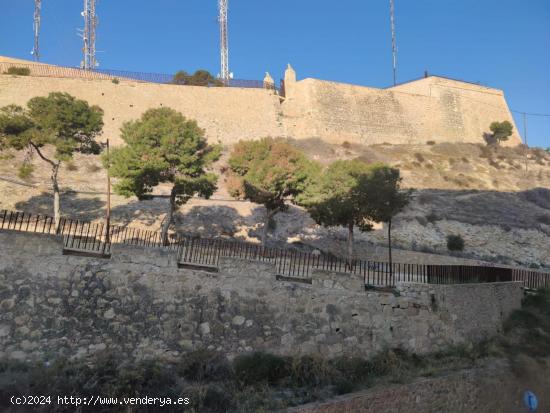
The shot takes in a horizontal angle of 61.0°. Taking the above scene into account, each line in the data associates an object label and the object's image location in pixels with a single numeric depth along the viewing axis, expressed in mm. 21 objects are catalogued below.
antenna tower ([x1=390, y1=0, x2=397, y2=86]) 66062
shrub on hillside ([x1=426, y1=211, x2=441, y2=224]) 31891
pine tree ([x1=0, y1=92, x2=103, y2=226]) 19188
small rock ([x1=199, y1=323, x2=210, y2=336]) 10359
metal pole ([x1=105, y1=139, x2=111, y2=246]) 20262
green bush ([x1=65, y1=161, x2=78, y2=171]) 31359
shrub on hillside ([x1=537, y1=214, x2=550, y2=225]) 34562
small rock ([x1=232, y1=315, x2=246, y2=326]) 10641
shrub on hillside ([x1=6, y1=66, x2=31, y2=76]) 37938
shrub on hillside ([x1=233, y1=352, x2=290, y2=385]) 9578
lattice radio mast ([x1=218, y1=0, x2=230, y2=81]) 56625
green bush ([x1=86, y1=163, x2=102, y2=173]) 31812
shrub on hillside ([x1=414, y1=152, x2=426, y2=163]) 48509
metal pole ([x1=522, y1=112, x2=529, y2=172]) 53938
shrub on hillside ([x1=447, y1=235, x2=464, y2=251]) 28703
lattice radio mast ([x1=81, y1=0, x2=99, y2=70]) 50250
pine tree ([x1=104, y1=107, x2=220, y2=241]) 19062
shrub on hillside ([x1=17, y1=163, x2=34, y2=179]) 20341
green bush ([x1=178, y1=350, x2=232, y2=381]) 9312
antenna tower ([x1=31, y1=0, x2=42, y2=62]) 49344
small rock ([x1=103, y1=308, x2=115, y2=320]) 9938
